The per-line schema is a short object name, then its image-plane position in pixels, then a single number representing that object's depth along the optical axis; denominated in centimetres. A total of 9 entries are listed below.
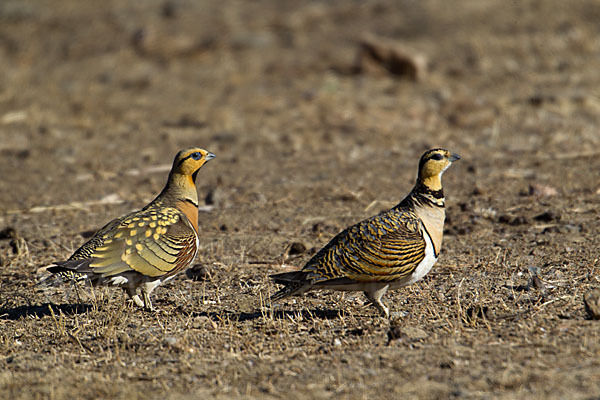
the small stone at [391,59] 2787
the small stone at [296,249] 1441
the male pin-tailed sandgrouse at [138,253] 1138
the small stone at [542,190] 1703
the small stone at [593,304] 996
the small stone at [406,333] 997
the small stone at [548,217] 1527
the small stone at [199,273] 1328
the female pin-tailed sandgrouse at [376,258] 1069
